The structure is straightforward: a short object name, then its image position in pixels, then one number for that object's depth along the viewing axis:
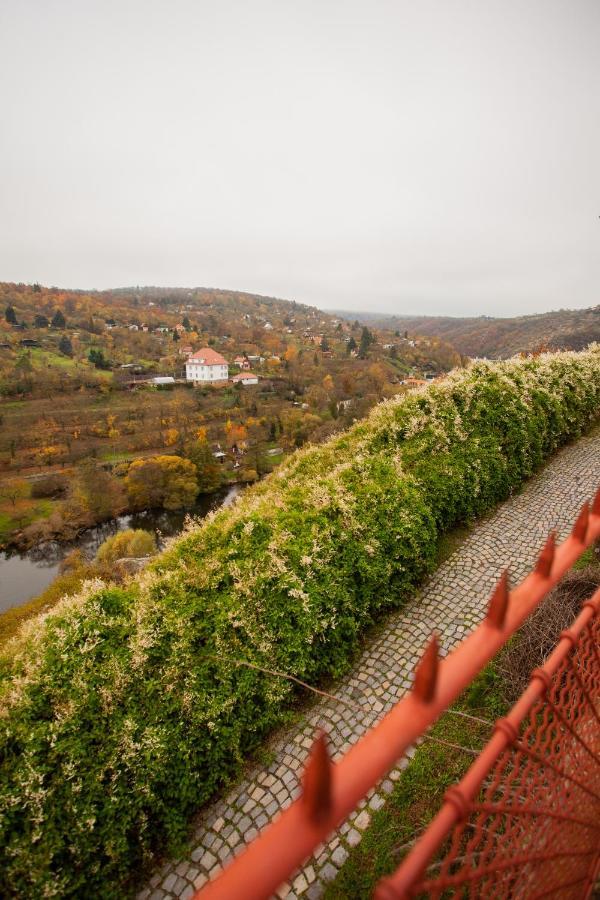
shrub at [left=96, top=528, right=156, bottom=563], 28.12
